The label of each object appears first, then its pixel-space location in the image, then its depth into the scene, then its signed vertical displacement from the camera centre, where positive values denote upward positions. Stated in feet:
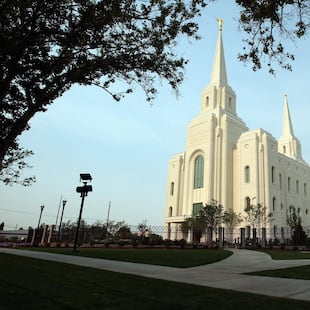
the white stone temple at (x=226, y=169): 182.60 +53.77
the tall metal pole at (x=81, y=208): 62.10 +7.32
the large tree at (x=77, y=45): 29.25 +18.96
